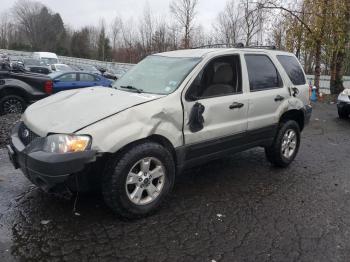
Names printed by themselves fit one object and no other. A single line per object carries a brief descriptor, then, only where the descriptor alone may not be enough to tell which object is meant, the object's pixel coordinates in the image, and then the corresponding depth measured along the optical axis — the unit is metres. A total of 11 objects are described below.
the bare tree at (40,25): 73.38
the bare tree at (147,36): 43.97
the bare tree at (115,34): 57.94
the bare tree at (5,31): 80.94
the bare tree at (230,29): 34.50
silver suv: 3.19
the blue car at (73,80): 12.31
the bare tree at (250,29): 27.75
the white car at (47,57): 32.48
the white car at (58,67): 23.34
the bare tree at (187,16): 31.36
